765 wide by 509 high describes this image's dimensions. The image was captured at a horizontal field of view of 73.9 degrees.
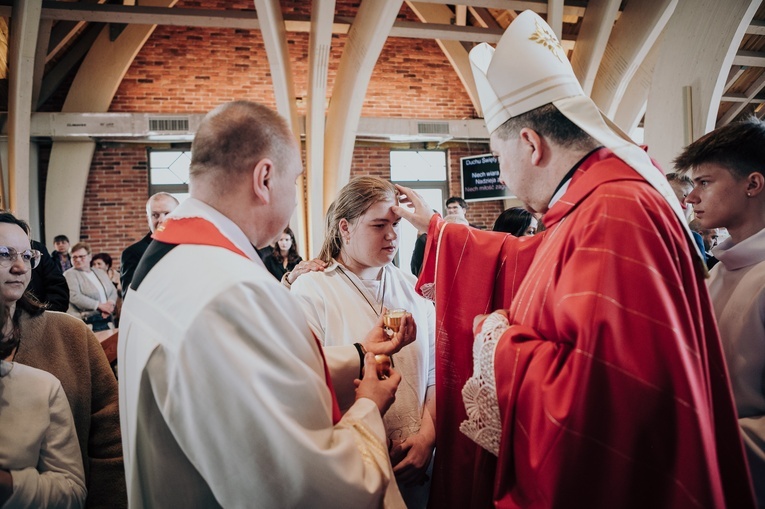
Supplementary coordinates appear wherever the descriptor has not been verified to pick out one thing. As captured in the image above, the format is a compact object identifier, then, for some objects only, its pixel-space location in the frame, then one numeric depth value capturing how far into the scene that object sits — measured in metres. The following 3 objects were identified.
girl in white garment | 1.86
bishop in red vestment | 1.09
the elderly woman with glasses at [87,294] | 5.71
